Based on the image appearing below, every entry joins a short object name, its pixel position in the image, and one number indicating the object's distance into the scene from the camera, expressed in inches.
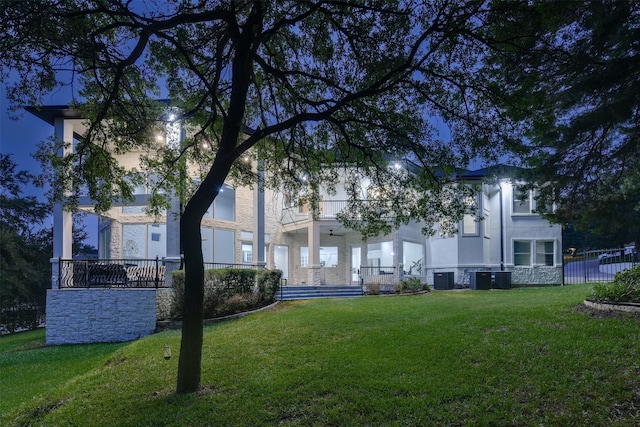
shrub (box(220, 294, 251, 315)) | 488.1
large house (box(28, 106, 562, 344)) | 707.4
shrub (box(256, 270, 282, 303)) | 560.1
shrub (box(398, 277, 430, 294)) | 671.1
